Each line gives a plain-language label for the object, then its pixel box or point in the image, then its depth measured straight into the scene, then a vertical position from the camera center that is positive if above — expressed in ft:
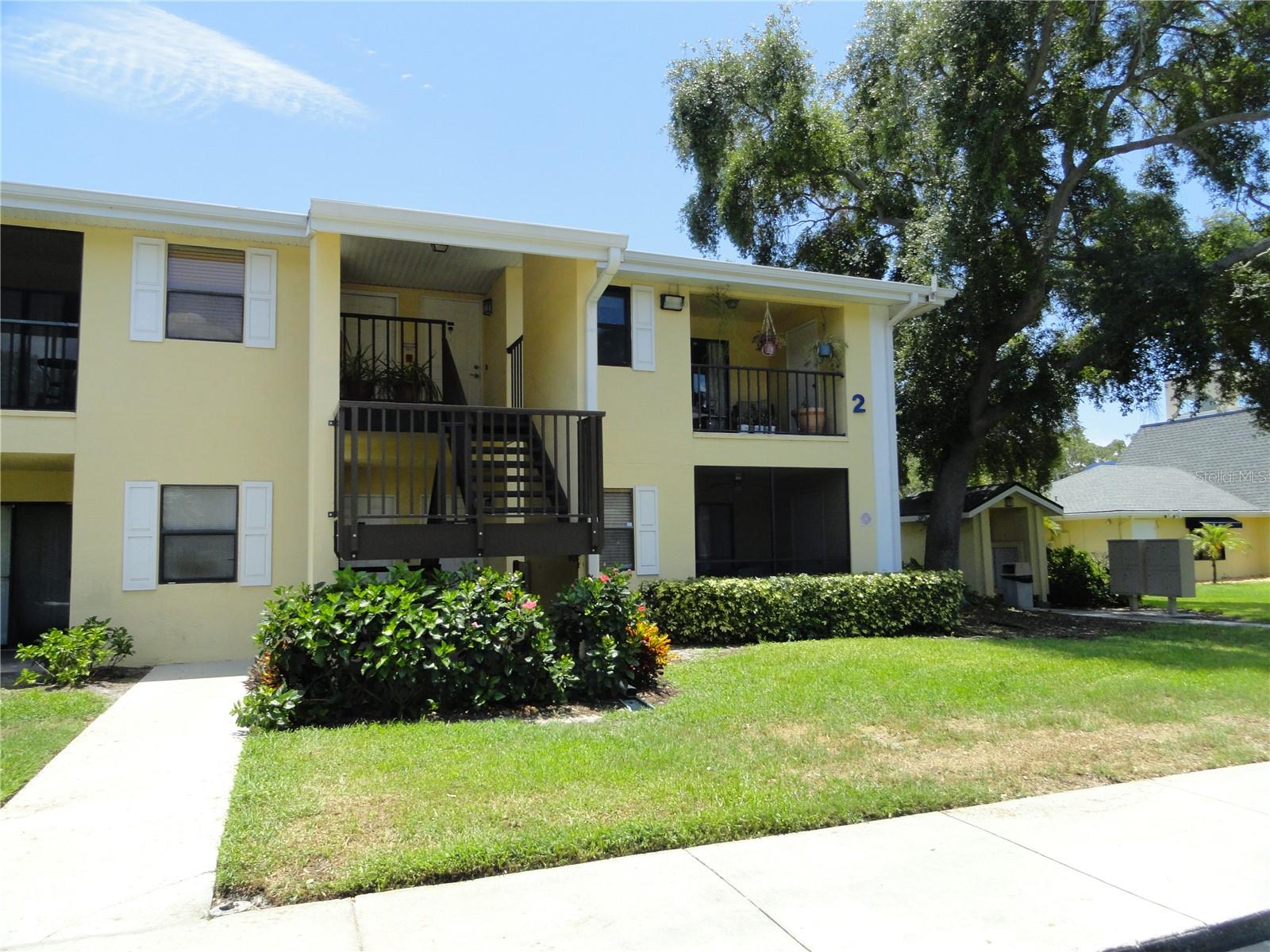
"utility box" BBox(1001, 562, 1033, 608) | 57.77 -2.82
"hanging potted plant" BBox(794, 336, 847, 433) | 46.98 +9.67
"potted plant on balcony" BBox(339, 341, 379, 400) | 38.96 +7.73
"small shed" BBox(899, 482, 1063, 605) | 59.16 +0.69
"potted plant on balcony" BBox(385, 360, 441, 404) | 39.47 +7.53
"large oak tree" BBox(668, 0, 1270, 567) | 49.03 +19.42
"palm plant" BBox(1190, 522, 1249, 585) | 87.97 -0.12
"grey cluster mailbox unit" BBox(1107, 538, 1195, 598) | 53.42 -1.69
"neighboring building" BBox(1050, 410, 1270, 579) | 82.79 +5.11
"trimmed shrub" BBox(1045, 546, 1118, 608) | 61.87 -2.86
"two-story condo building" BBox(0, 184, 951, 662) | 31.58 +6.25
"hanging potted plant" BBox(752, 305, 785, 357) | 46.75 +11.01
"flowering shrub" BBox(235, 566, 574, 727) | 24.21 -2.95
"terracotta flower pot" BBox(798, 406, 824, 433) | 46.98 +6.72
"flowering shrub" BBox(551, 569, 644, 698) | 27.53 -2.72
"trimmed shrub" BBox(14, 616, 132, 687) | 29.71 -3.45
